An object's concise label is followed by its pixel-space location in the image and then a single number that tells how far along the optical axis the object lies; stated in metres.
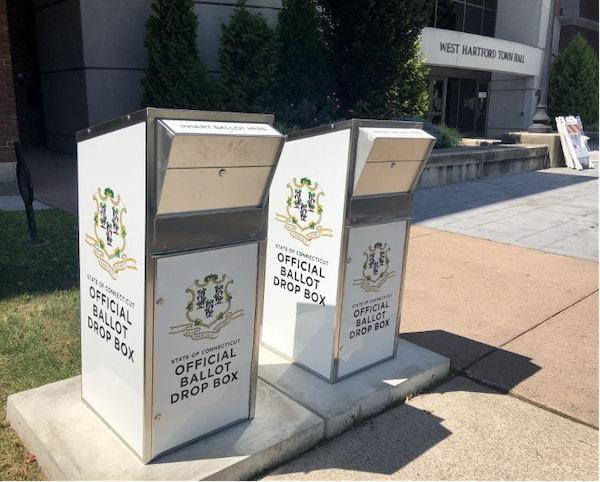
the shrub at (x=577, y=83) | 24.50
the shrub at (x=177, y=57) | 11.73
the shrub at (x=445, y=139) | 14.80
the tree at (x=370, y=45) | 11.97
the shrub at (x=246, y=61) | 12.14
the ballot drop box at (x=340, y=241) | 3.10
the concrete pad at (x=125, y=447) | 2.51
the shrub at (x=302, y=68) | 12.52
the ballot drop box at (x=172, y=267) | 2.25
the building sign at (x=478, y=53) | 20.75
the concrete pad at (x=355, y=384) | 3.14
